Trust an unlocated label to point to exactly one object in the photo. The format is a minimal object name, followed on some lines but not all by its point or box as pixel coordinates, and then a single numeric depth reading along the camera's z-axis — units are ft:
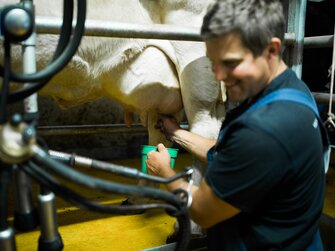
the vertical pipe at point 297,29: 4.56
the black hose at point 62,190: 1.92
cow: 4.69
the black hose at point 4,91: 2.03
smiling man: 2.38
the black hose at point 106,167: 2.37
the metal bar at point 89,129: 6.50
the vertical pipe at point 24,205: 2.05
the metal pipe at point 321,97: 4.56
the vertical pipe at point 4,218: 1.89
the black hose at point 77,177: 1.86
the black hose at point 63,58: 2.20
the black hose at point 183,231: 2.41
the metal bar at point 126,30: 3.06
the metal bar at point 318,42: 4.48
